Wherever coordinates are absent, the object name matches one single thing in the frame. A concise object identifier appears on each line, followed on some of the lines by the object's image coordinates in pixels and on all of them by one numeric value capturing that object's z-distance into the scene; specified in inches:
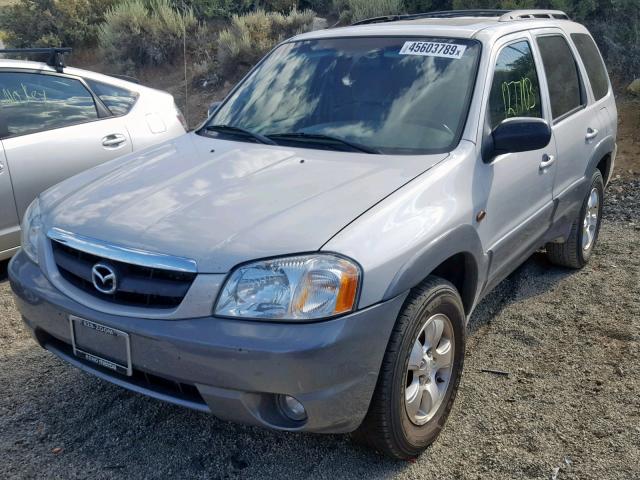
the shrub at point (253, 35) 498.9
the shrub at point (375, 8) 485.4
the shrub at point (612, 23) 372.2
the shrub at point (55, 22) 606.2
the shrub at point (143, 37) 558.3
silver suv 96.0
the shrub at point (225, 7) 586.2
